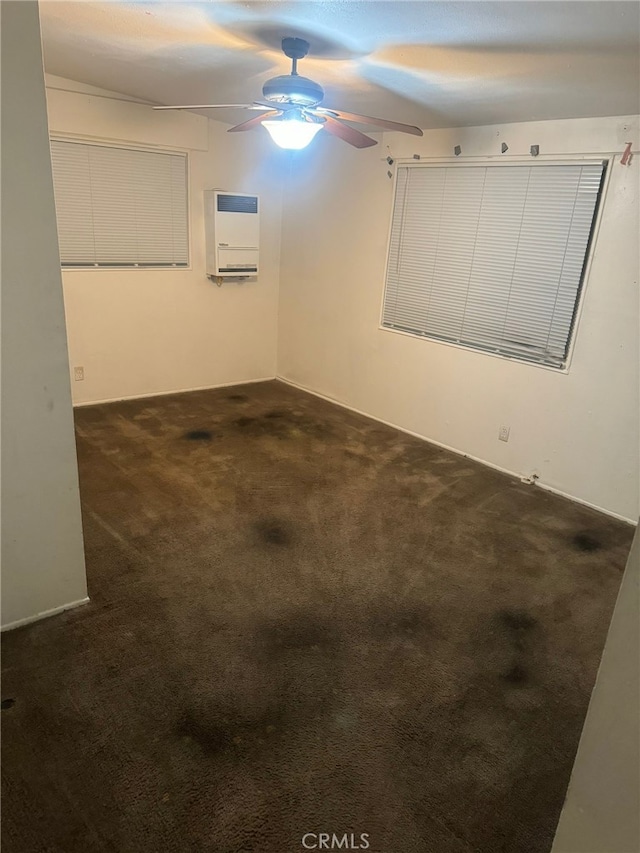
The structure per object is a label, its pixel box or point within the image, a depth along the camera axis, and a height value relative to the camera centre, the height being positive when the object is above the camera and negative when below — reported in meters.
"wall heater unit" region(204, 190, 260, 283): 4.99 -0.05
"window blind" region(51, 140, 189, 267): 4.33 +0.12
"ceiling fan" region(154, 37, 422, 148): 2.55 +0.56
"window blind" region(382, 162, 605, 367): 3.57 -0.06
